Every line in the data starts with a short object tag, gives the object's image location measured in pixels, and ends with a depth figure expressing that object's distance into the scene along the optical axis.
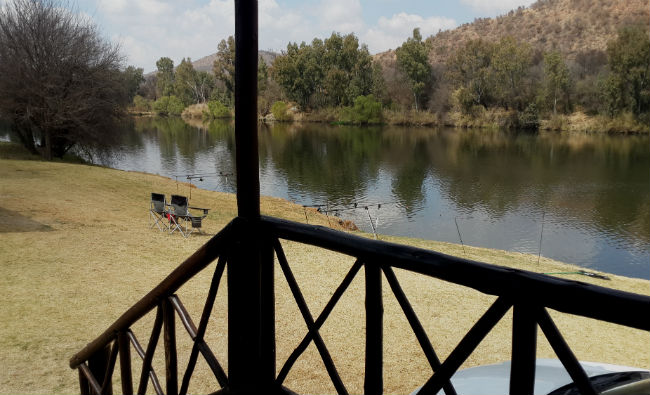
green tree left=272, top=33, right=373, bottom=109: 68.25
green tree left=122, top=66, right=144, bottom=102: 29.92
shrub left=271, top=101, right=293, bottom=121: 70.38
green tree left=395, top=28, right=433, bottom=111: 64.06
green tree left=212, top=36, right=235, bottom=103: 74.12
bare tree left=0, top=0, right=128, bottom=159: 24.38
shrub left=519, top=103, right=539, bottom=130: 52.94
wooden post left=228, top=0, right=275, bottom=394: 1.79
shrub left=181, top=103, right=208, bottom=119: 81.68
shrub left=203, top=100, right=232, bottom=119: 75.00
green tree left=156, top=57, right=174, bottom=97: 95.38
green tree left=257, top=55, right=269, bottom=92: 74.03
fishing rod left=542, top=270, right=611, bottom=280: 11.21
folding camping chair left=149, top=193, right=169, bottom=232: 12.23
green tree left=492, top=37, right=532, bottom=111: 55.81
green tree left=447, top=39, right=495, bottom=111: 57.69
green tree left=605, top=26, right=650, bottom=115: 47.41
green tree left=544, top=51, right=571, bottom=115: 52.38
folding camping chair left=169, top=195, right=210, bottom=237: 11.86
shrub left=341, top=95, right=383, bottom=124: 63.09
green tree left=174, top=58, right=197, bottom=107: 87.62
